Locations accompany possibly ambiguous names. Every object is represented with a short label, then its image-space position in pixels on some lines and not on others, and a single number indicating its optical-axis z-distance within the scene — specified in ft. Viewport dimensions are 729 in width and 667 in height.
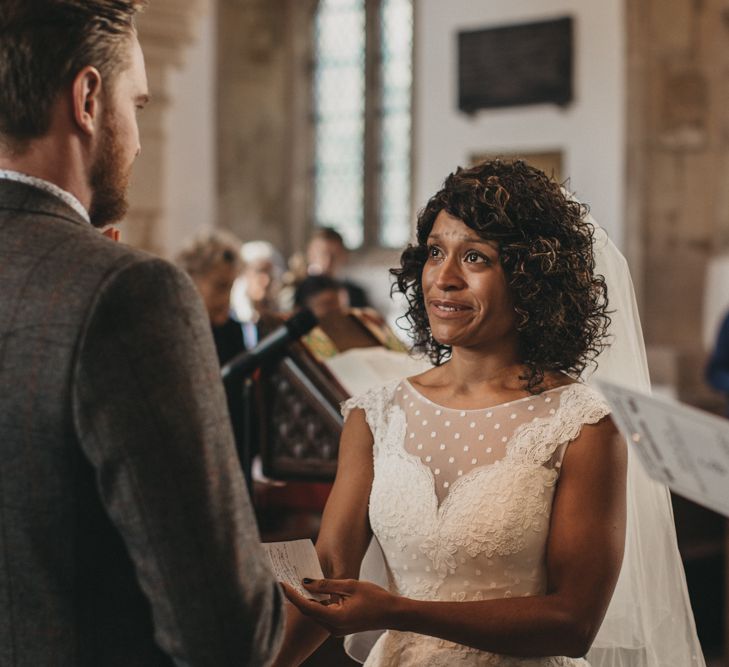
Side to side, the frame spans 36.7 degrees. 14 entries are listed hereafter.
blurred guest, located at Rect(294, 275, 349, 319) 16.05
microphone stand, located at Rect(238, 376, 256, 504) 8.67
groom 3.65
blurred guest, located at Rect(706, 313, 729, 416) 18.29
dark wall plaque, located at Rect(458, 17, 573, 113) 30.25
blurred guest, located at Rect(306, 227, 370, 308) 22.72
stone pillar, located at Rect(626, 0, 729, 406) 28.02
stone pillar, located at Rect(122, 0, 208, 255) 18.26
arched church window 35.14
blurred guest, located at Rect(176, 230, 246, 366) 12.81
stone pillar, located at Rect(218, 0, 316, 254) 35.94
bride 5.62
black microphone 7.97
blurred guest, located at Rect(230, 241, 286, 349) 22.94
